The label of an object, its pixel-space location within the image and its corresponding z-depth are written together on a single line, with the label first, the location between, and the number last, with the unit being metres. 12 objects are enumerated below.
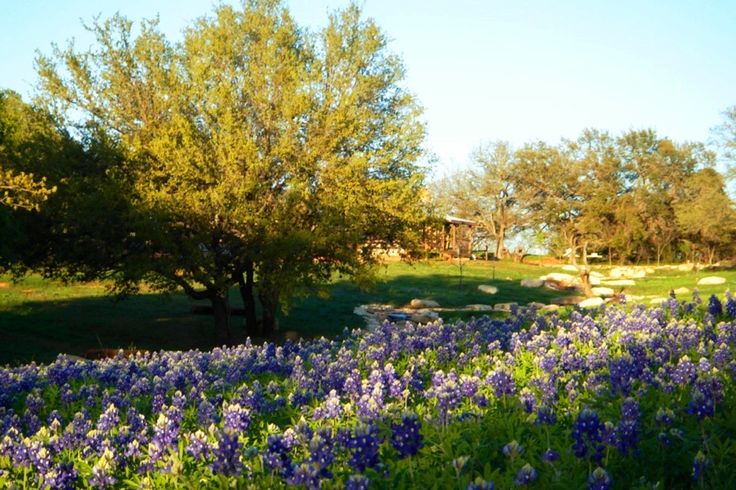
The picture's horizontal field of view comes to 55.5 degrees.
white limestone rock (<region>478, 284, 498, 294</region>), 42.91
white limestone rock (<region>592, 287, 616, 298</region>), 40.41
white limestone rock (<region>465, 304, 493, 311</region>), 32.97
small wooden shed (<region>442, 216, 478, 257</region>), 80.25
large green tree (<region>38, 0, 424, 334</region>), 21.89
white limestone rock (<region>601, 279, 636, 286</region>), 48.34
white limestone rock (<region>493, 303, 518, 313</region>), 32.80
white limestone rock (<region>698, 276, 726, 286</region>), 41.68
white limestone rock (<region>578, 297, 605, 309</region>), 29.20
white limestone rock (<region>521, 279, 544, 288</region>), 48.78
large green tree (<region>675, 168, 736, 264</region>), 64.81
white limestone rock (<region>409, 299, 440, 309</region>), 35.62
